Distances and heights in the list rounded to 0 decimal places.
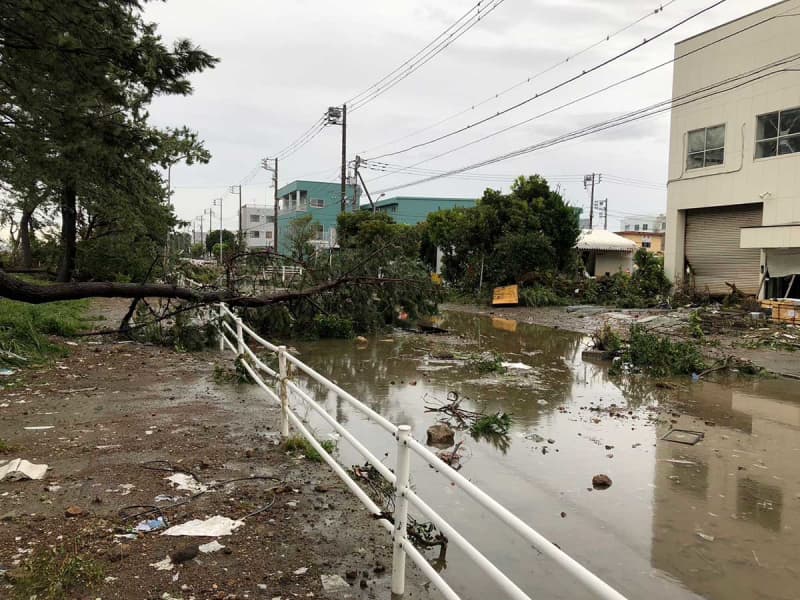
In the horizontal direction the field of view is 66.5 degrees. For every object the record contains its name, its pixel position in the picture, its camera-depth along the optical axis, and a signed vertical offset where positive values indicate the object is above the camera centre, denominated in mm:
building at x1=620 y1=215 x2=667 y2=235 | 95250 +8078
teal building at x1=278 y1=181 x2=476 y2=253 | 65812 +7327
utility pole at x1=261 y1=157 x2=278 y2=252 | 58178 +9187
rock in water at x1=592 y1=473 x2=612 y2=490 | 5494 -1896
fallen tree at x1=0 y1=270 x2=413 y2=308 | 5785 -320
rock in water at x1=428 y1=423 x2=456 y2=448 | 6777 -1877
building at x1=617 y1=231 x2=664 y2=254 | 64188 +3867
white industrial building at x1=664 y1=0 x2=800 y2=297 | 19469 +4180
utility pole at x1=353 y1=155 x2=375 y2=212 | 38150 +6205
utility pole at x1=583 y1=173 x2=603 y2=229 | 66188 +10236
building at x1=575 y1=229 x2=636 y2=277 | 34844 +1110
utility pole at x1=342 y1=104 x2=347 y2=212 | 34288 +6292
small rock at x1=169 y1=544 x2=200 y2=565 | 3497 -1684
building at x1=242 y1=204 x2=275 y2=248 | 88625 +6324
